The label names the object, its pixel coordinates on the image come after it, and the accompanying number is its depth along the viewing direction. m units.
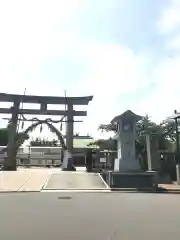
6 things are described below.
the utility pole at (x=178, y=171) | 11.56
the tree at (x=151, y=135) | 17.24
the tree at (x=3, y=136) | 40.79
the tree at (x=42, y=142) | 41.02
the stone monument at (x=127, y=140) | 11.41
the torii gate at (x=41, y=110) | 17.72
